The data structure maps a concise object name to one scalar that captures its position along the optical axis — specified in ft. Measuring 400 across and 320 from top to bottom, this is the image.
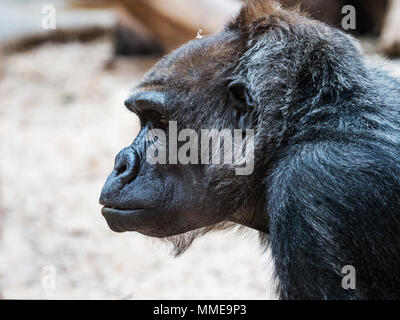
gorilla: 9.08
